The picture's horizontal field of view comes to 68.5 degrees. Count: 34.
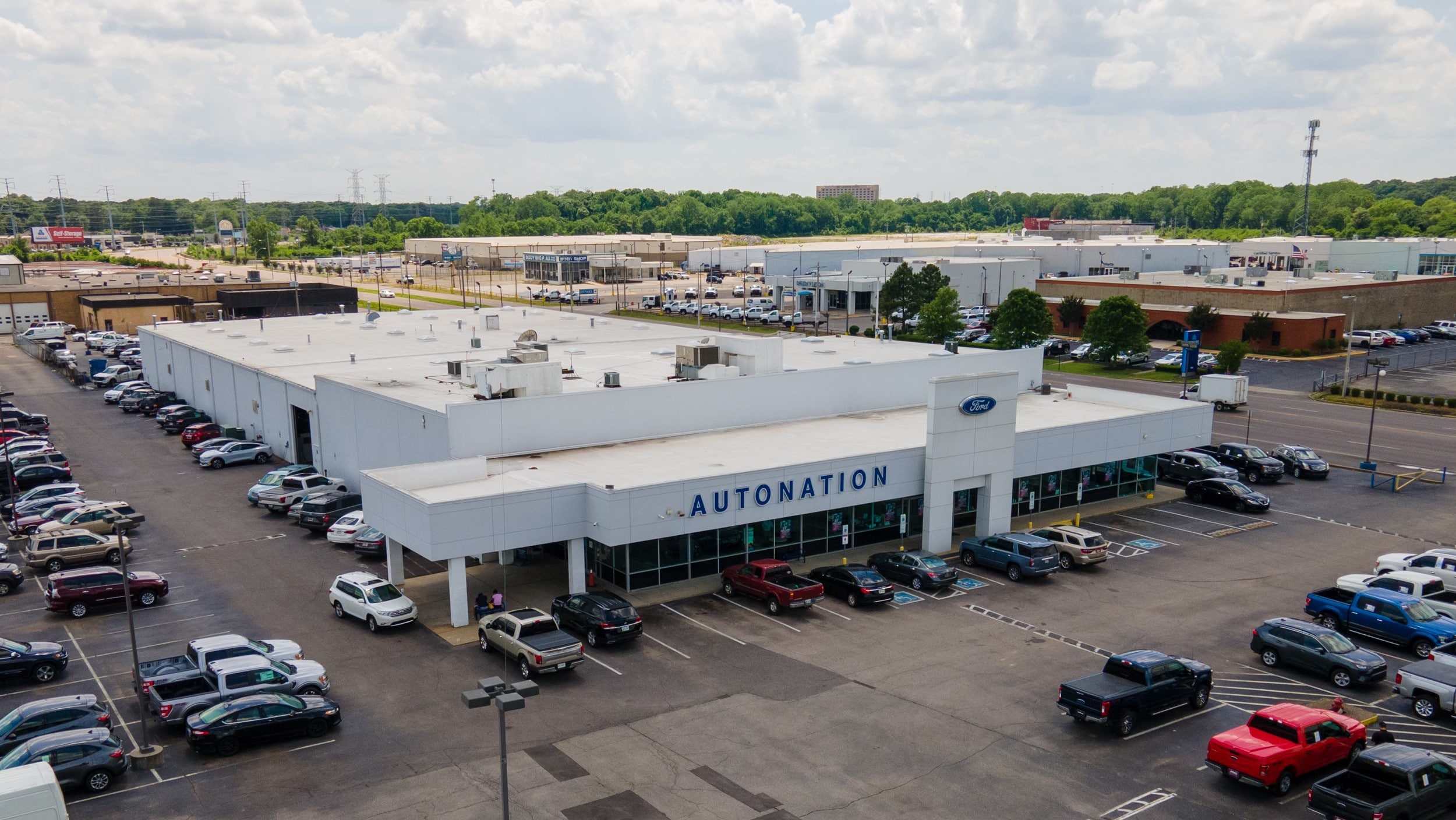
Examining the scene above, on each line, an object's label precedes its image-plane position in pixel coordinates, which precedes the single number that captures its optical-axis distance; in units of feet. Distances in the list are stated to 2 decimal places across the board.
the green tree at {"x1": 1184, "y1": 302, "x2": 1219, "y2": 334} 310.04
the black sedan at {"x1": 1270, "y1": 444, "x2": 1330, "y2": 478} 172.04
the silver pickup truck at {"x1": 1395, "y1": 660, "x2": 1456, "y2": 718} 87.25
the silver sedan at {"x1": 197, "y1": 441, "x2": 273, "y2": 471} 179.32
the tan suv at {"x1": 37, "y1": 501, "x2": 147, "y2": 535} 138.31
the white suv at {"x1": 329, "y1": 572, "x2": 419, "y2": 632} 105.50
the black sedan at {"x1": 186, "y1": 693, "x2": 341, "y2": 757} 80.89
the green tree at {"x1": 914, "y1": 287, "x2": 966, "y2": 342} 310.24
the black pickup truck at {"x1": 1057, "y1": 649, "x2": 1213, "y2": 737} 83.56
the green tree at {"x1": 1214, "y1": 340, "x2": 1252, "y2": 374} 250.98
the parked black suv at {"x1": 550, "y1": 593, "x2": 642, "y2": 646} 100.99
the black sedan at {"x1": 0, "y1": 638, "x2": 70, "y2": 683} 94.53
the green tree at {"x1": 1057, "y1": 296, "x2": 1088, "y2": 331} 341.00
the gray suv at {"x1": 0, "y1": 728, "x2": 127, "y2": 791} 74.95
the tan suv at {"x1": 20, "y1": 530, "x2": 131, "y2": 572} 127.34
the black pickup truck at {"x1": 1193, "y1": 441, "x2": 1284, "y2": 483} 169.07
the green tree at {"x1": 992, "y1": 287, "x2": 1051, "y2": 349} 289.94
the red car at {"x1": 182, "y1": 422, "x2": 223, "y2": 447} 195.42
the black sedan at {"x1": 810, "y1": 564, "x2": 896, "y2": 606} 113.09
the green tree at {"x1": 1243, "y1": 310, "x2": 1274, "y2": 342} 299.99
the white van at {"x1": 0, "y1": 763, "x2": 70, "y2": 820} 62.64
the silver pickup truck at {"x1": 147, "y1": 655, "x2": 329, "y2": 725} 85.66
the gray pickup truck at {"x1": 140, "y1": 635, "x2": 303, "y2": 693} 90.53
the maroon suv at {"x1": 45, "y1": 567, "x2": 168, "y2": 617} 111.65
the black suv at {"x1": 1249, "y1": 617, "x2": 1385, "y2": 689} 94.17
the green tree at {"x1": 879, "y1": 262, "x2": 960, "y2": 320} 350.64
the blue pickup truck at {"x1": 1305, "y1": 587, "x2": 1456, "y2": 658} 102.22
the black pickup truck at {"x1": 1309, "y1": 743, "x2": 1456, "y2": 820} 68.95
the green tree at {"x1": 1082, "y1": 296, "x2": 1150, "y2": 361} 277.03
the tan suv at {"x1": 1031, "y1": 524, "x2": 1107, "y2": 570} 126.00
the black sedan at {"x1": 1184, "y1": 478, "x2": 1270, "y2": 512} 151.43
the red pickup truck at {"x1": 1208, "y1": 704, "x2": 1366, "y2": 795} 74.84
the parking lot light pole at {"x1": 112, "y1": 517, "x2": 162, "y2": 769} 79.15
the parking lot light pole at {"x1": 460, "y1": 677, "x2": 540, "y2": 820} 61.62
